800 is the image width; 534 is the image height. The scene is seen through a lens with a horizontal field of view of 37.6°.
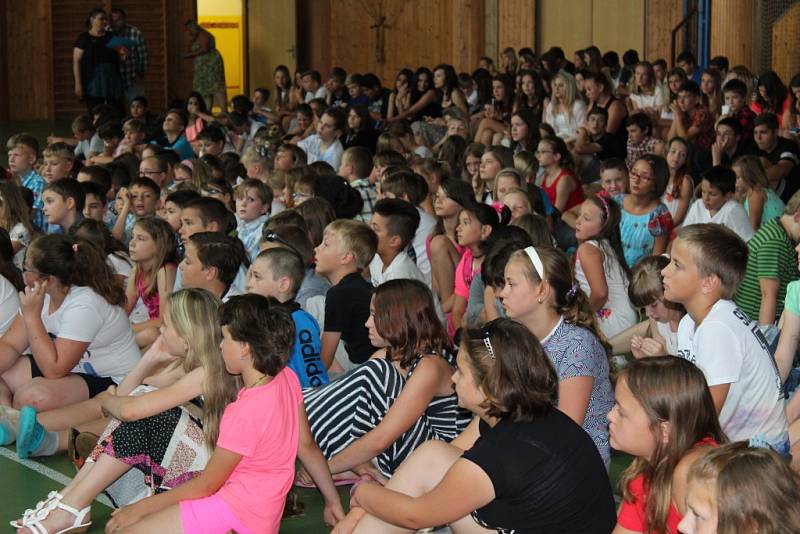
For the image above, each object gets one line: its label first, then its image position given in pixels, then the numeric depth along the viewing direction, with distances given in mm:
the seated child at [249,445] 3820
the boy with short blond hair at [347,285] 5359
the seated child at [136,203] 8203
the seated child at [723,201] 7441
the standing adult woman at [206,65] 16969
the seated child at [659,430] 2992
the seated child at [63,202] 7570
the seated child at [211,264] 5547
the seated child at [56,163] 9445
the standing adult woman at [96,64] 14219
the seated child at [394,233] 6336
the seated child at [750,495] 2414
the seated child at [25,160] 9500
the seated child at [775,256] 5785
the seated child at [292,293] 5090
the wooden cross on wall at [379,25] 20484
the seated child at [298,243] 6012
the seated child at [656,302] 4883
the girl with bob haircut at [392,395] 4312
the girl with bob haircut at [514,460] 3141
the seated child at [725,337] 3793
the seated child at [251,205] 7636
